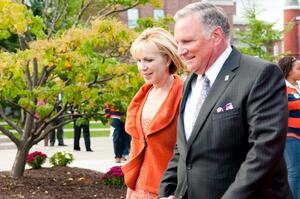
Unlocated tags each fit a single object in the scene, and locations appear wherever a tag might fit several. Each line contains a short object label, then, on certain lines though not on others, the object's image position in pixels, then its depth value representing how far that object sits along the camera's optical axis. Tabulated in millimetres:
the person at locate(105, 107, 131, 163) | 13916
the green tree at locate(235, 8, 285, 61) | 22641
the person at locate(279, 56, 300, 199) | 7430
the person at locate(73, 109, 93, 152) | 17016
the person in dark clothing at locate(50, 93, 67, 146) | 19625
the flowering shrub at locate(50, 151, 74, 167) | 11938
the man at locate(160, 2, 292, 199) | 2953
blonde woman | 4348
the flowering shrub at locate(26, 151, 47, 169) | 11594
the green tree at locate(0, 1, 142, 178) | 8281
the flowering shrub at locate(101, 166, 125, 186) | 9688
